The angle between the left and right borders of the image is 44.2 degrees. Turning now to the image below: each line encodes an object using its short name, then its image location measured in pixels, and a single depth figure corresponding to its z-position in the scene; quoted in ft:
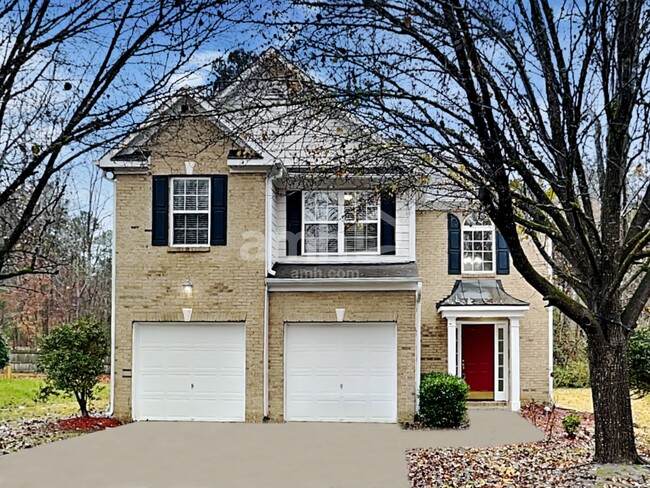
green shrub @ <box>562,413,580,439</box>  47.21
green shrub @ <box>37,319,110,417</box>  56.95
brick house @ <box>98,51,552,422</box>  56.49
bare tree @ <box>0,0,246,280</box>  27.40
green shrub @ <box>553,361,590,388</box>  84.23
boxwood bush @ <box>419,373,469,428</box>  54.34
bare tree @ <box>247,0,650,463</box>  32.71
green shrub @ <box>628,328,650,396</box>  51.57
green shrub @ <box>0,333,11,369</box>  74.64
